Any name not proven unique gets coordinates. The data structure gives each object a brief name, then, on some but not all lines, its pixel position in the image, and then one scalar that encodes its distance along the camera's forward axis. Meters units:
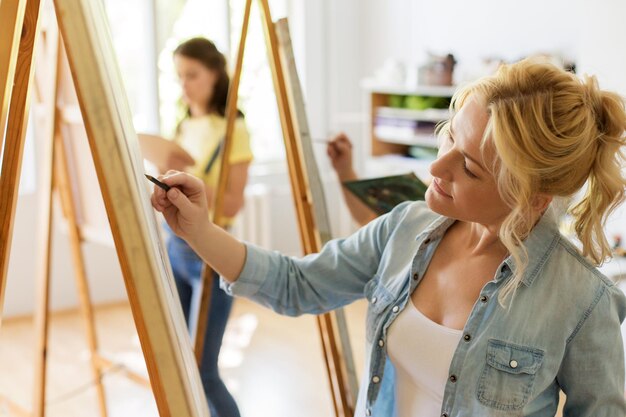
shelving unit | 4.29
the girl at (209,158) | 2.21
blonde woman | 1.11
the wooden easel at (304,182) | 1.77
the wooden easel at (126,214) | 0.69
